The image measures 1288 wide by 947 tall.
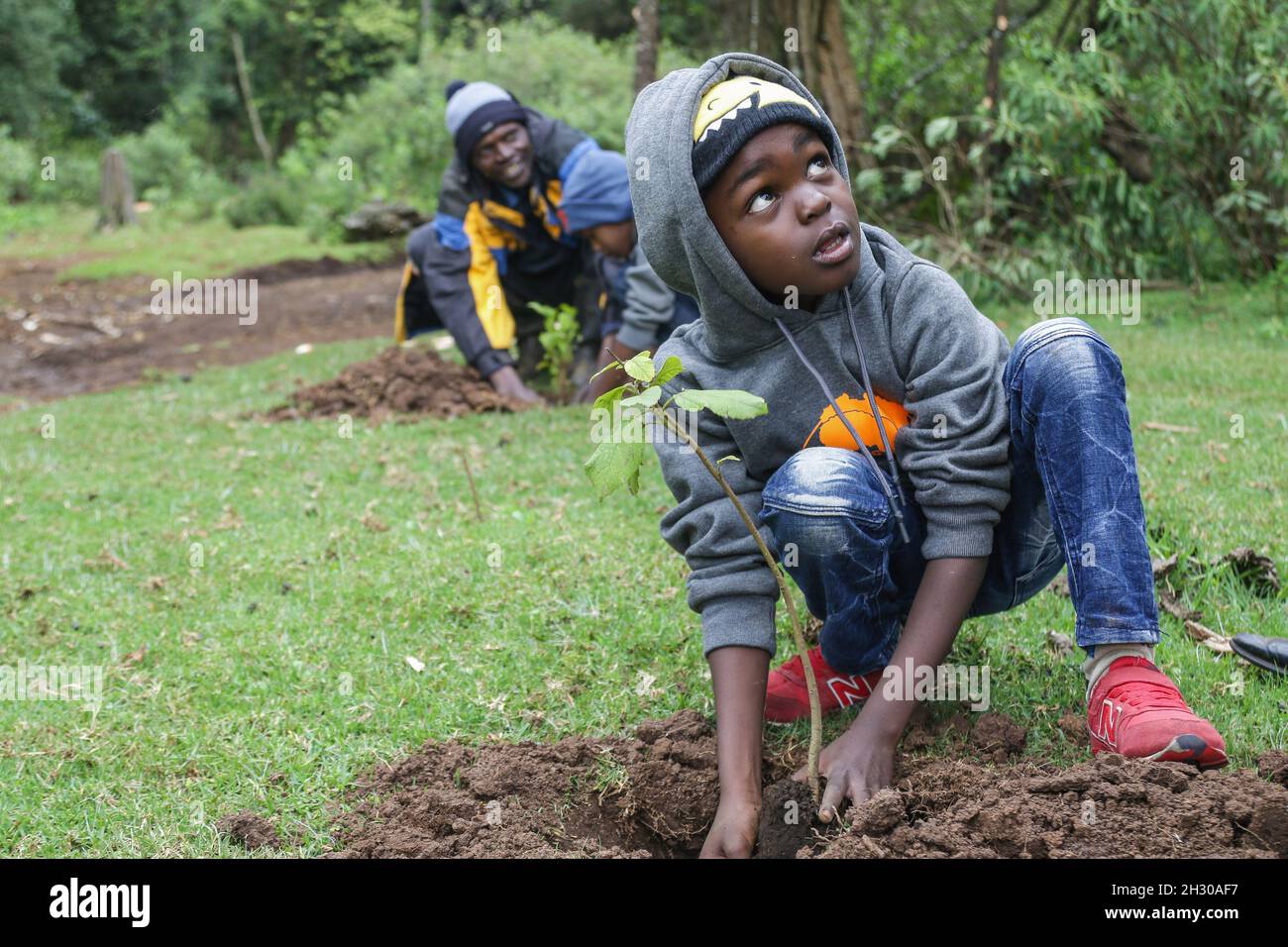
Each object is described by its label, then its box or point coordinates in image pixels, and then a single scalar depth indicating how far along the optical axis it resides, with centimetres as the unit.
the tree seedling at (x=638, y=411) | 199
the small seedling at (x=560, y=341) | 641
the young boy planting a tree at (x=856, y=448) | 226
